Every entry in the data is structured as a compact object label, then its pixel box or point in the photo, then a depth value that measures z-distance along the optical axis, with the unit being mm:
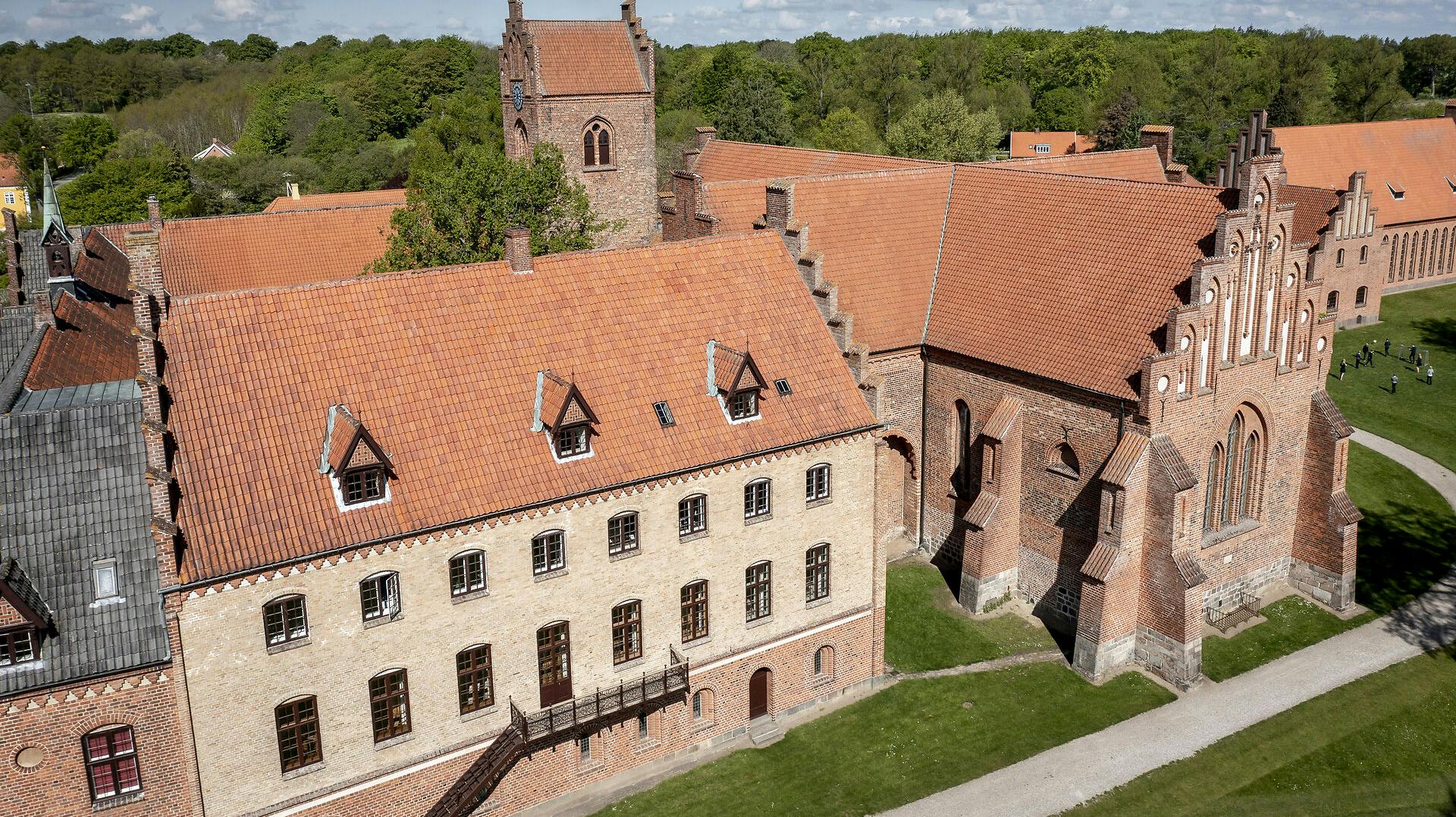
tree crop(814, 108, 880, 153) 87000
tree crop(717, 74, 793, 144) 92438
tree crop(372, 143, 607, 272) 37625
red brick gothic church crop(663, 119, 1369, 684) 31094
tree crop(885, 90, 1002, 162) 76250
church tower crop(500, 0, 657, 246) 45031
